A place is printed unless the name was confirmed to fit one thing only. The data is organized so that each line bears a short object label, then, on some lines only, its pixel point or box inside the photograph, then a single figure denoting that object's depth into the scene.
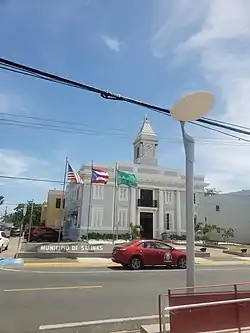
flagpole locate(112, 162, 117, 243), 38.53
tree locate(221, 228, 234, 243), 42.35
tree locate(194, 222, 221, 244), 37.59
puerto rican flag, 30.63
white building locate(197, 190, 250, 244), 44.47
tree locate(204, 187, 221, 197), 49.88
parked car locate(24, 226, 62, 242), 38.03
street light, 5.85
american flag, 30.12
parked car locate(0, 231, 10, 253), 23.20
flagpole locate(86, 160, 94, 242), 37.79
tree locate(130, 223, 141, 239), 34.62
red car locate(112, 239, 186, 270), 17.08
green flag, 33.34
